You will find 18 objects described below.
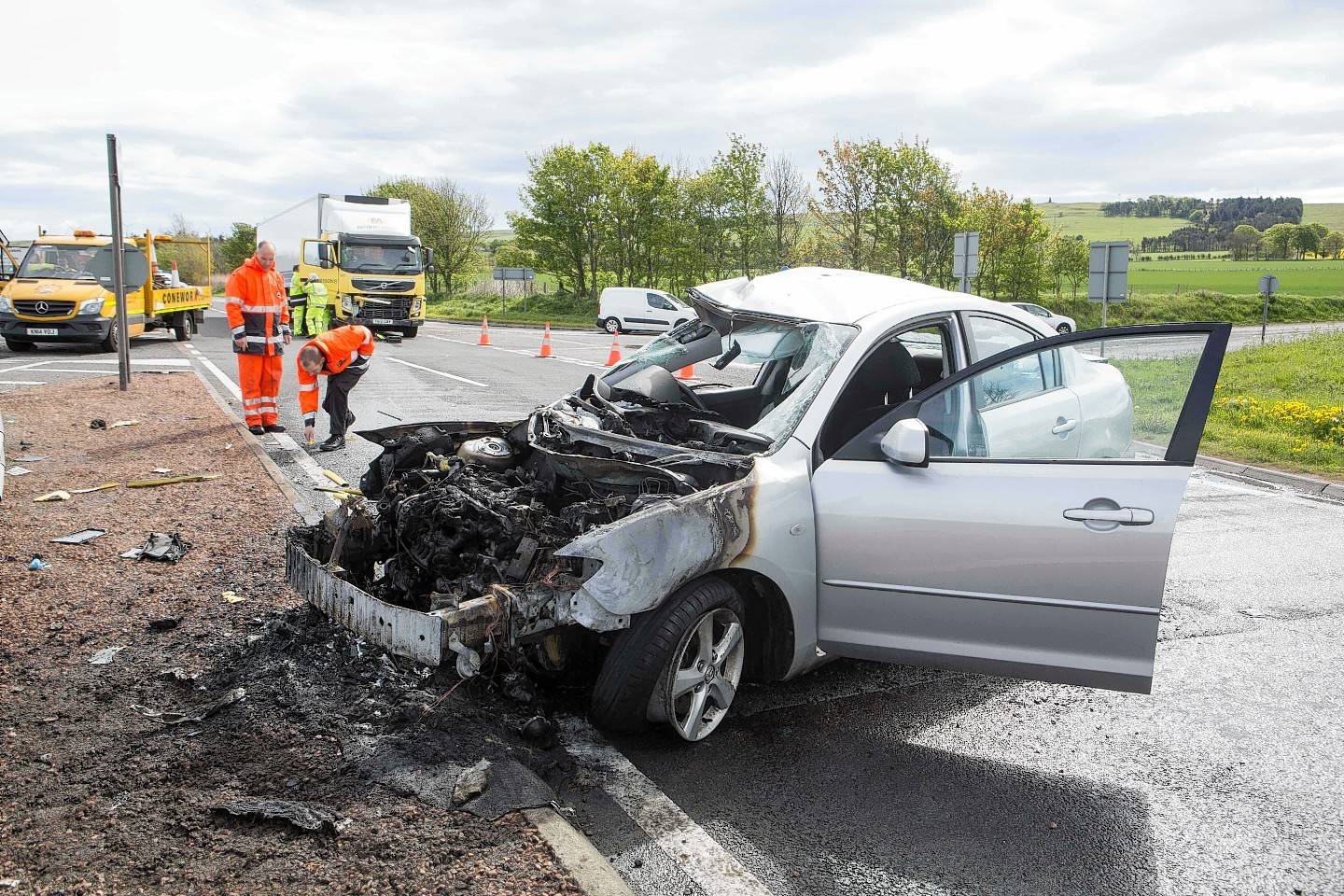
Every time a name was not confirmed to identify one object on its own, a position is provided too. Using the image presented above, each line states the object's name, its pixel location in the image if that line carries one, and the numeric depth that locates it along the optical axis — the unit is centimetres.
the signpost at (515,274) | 4531
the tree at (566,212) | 4972
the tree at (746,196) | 4631
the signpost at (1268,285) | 2811
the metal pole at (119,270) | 1150
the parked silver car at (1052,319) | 3093
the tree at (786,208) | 4619
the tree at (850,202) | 4181
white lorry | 2586
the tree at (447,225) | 5906
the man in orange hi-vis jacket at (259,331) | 976
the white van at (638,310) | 3531
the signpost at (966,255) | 2238
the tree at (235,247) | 7838
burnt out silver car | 336
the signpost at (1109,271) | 1684
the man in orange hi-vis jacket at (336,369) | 875
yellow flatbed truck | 1900
